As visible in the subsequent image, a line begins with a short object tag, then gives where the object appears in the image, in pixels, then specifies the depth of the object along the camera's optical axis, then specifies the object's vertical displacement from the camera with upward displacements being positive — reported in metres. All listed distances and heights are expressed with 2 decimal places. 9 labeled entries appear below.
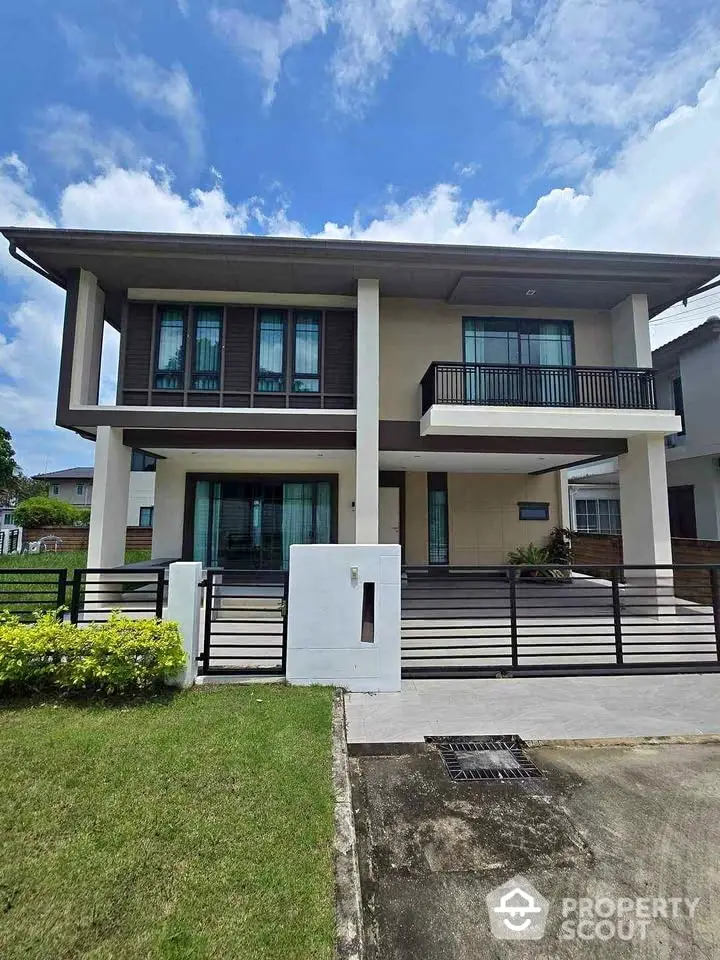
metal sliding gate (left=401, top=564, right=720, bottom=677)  5.39 -1.63
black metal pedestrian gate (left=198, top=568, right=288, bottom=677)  5.03 -1.56
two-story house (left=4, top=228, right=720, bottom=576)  8.20 +3.50
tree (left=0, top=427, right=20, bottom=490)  19.39 +3.08
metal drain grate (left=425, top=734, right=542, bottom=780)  3.36 -1.81
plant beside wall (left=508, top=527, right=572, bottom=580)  11.77 -0.57
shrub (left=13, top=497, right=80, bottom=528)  18.91 +0.62
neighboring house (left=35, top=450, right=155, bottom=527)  21.07 +1.80
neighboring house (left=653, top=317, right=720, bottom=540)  11.59 +2.69
